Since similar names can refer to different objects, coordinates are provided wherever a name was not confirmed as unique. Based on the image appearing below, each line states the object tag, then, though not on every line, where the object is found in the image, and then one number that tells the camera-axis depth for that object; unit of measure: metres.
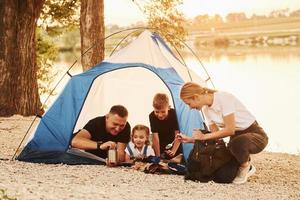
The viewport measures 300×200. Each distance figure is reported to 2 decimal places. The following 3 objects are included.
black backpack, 7.14
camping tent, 8.13
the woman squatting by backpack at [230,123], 6.94
